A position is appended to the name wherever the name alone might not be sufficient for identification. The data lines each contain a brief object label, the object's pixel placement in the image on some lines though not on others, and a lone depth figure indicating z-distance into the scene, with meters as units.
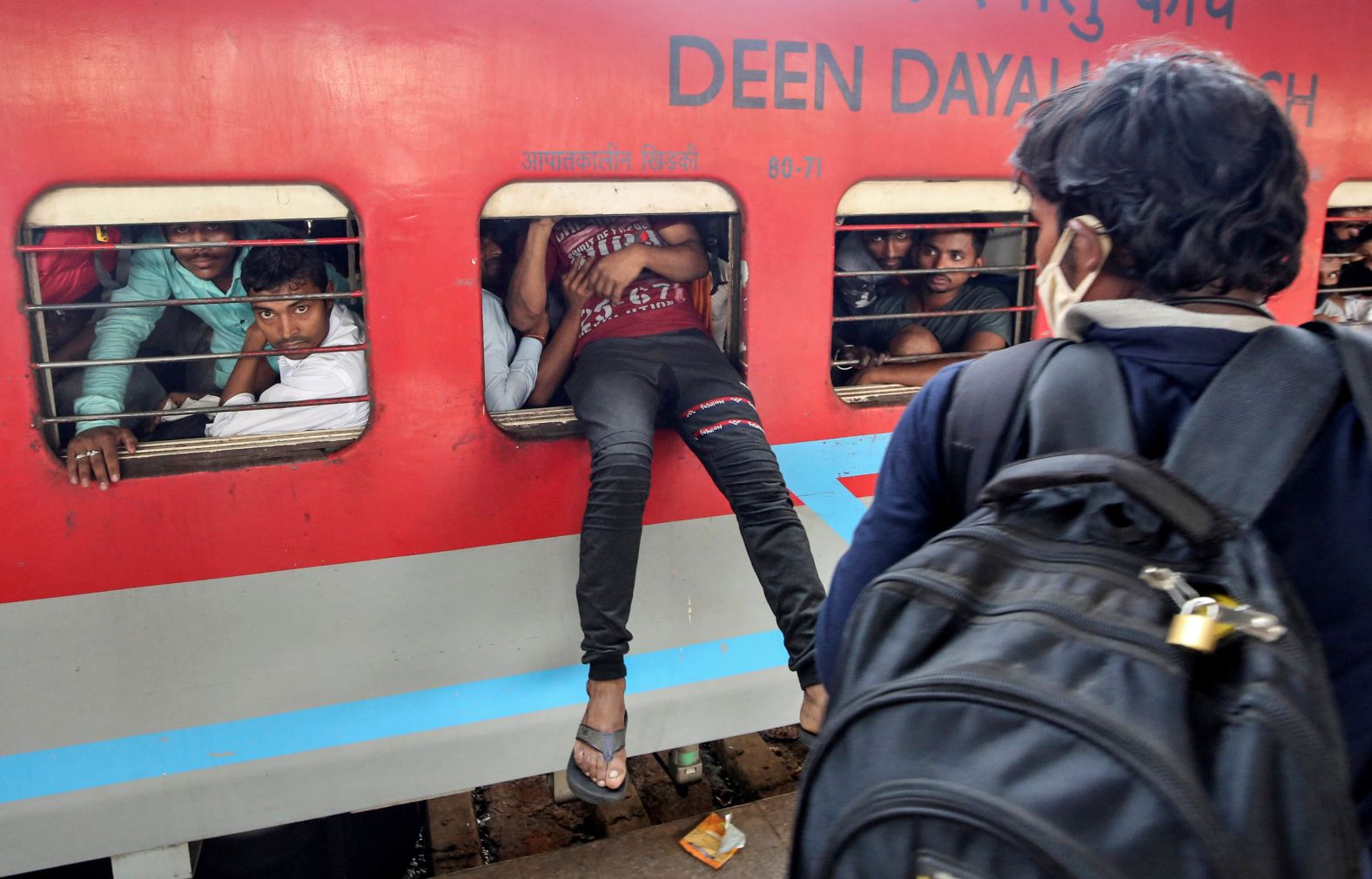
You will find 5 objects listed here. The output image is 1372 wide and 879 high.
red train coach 2.24
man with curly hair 0.94
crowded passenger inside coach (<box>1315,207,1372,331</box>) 3.65
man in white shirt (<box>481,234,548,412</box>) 2.81
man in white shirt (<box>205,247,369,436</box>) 2.55
